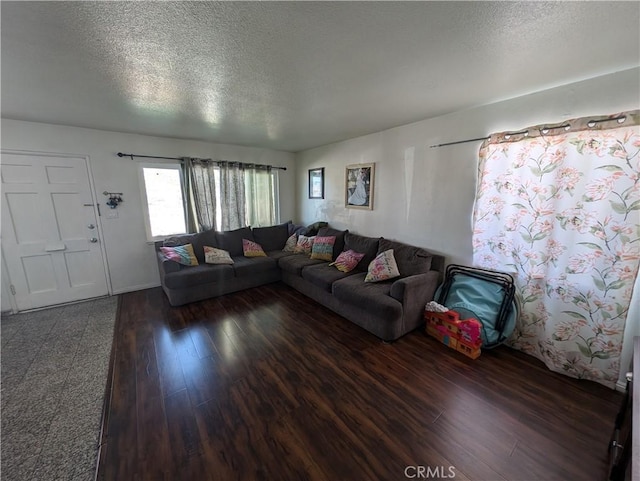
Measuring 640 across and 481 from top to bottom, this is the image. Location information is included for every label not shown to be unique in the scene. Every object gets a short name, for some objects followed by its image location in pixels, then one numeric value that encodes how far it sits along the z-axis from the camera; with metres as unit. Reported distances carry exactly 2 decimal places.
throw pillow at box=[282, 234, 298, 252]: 4.37
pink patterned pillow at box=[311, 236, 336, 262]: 3.79
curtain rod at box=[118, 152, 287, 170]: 3.43
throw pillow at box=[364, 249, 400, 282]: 2.90
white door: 2.91
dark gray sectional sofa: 2.50
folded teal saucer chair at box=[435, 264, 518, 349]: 2.29
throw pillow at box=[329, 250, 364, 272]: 3.33
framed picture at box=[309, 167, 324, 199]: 4.53
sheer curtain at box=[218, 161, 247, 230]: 4.25
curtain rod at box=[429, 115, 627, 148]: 1.68
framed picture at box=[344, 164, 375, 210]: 3.62
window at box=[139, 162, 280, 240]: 3.73
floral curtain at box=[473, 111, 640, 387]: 1.73
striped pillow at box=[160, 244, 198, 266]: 3.33
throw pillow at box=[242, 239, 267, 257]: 4.09
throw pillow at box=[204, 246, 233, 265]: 3.60
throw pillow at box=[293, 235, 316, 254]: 4.11
